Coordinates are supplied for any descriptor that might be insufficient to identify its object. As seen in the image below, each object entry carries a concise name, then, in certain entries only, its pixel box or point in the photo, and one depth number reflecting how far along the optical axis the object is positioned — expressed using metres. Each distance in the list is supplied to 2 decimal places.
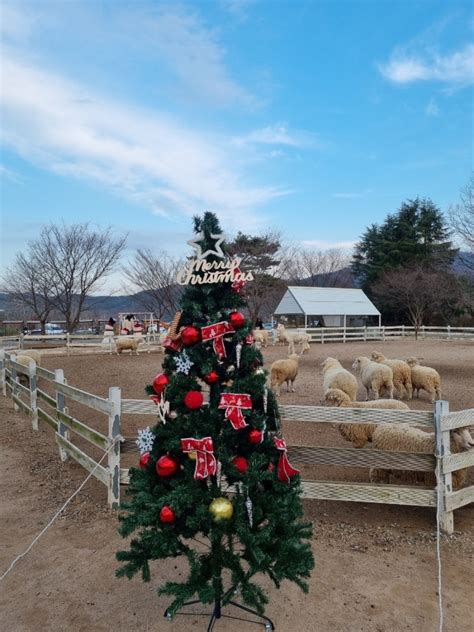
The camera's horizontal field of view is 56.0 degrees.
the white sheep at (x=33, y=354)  15.32
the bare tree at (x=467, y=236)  15.26
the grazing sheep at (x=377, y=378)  10.03
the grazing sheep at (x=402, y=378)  10.71
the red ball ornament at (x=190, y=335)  2.84
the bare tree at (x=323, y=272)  51.72
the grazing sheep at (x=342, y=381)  8.88
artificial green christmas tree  2.70
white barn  35.28
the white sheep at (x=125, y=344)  21.61
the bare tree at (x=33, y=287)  27.77
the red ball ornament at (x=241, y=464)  2.81
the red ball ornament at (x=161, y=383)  2.93
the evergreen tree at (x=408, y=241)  44.88
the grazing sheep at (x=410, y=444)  4.53
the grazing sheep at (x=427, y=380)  10.35
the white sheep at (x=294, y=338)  22.28
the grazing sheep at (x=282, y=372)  11.25
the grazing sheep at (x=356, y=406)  5.61
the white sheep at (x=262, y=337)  24.73
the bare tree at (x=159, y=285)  33.97
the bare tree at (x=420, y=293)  37.56
